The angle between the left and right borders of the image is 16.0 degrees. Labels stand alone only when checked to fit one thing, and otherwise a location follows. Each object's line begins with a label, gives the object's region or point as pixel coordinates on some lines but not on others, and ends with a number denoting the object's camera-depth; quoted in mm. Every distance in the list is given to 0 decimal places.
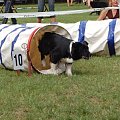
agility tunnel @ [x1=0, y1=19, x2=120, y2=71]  5777
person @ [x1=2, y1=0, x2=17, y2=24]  12211
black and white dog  5438
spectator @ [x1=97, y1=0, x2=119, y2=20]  9359
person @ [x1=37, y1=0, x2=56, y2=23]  10594
